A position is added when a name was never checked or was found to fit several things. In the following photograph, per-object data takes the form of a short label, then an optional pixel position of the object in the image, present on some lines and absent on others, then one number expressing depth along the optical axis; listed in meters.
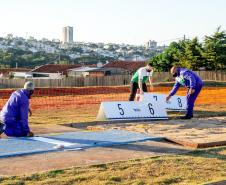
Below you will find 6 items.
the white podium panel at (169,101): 14.73
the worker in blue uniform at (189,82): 14.01
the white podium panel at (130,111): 13.38
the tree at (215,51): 61.72
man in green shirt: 15.59
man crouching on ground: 10.08
